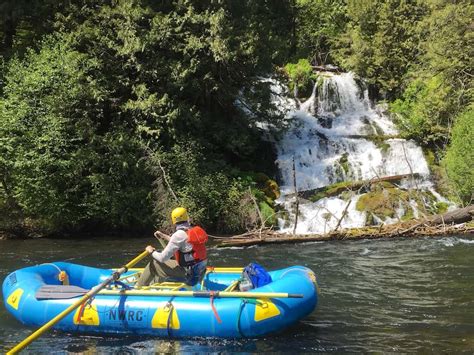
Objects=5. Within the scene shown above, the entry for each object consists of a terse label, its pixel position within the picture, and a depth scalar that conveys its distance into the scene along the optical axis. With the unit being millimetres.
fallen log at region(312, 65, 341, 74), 24406
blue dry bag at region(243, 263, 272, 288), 7672
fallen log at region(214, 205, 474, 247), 13516
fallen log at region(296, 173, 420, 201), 16844
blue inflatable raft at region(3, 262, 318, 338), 6836
